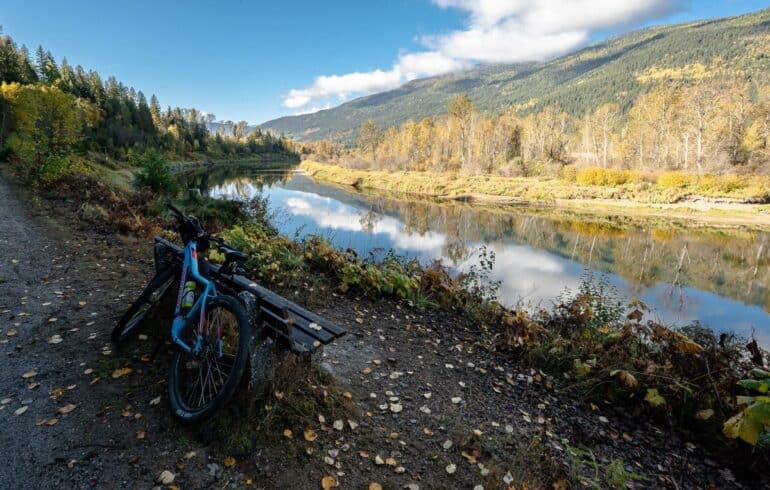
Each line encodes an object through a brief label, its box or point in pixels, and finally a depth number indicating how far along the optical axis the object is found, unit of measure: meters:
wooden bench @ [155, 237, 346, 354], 3.05
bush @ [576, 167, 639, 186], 39.06
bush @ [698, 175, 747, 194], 30.56
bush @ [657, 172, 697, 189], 33.62
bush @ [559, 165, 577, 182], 43.84
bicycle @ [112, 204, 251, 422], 2.92
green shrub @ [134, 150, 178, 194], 16.31
